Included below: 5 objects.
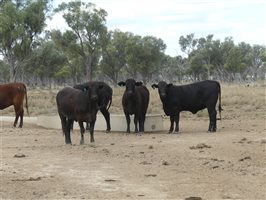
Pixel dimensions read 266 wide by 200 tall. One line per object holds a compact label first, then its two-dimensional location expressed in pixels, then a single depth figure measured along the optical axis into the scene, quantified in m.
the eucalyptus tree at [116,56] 72.56
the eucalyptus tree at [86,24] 56.41
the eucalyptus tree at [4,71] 90.94
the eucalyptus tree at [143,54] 68.69
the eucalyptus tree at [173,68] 93.37
